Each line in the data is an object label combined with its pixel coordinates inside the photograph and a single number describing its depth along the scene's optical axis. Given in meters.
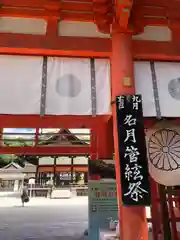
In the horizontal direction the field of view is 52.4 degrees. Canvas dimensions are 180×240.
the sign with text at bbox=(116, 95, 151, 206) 2.08
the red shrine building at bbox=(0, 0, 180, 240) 2.46
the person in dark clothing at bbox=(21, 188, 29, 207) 13.07
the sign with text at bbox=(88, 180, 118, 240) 3.76
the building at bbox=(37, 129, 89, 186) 16.28
